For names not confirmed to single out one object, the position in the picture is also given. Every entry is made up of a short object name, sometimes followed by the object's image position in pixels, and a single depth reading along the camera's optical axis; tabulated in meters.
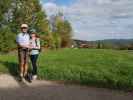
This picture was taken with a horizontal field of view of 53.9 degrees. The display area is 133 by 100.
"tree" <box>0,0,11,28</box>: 12.19
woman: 4.86
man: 4.81
